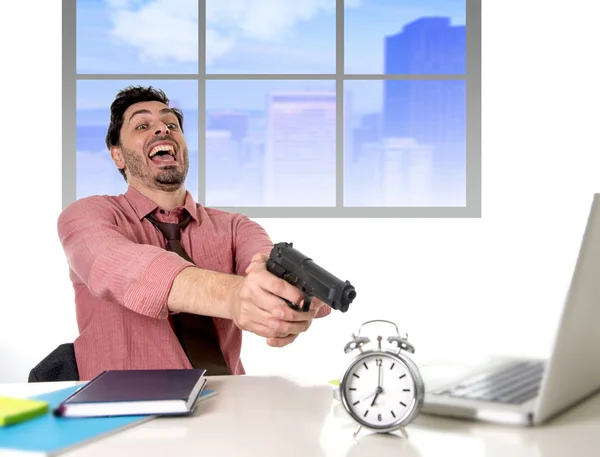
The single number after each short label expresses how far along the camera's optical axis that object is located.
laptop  0.89
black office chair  1.69
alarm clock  0.94
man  1.43
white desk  0.88
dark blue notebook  1.03
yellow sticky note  1.00
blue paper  0.89
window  4.28
